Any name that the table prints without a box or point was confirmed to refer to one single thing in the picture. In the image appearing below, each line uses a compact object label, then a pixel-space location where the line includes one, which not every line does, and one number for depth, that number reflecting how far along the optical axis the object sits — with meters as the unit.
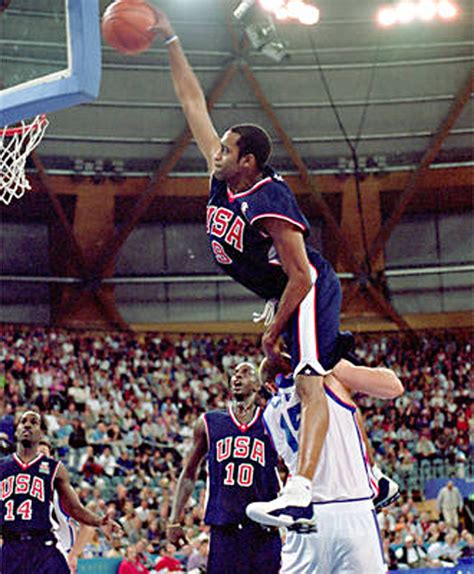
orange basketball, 5.39
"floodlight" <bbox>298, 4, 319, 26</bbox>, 19.38
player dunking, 4.59
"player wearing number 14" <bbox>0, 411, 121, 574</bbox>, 7.96
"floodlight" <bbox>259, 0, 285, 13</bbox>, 18.75
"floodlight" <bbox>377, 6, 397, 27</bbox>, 19.83
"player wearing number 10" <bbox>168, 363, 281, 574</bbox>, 7.61
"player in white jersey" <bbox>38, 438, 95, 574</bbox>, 8.13
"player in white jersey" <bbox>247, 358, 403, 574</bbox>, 4.57
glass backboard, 5.55
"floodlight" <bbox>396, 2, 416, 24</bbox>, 19.97
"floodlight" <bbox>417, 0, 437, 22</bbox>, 19.83
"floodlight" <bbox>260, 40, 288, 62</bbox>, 18.34
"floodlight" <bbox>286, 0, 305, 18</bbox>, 19.62
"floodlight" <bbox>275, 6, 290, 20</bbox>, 19.62
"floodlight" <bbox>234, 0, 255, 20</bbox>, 14.87
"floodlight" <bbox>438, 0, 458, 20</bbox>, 19.66
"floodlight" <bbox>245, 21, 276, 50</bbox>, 18.23
